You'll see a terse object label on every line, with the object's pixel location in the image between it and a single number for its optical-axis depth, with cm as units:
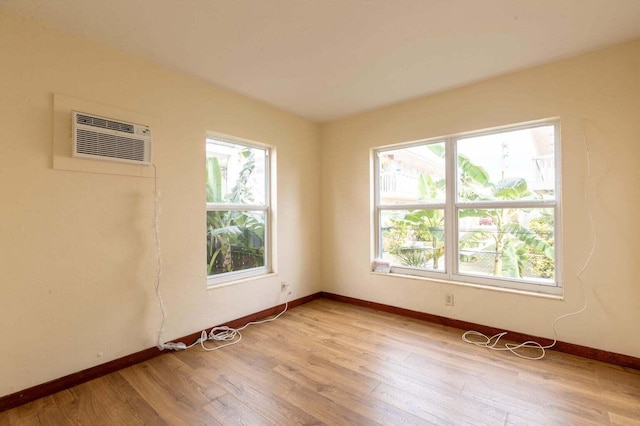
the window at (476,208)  251
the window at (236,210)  282
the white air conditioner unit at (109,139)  190
